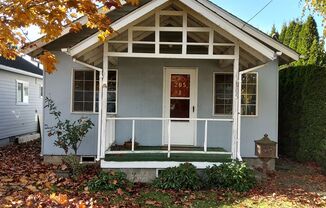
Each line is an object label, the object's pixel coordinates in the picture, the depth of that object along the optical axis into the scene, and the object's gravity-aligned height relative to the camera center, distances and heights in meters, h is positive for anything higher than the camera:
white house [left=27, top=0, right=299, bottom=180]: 10.80 +0.41
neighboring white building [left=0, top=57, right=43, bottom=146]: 15.73 +0.32
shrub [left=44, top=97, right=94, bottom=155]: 9.62 -0.70
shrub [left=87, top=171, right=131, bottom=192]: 8.00 -1.70
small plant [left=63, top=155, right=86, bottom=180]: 8.91 -1.54
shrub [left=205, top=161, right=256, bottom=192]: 8.16 -1.55
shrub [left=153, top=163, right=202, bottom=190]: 8.18 -1.64
